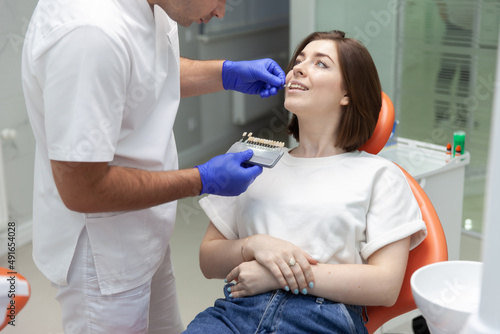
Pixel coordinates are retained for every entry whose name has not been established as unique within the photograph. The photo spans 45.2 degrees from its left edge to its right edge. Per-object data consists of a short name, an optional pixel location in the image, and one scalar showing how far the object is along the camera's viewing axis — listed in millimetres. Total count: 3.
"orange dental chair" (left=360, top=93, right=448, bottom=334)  1509
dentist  1169
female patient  1389
